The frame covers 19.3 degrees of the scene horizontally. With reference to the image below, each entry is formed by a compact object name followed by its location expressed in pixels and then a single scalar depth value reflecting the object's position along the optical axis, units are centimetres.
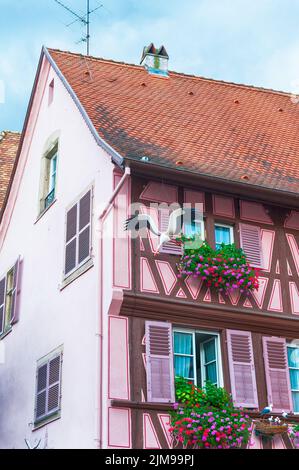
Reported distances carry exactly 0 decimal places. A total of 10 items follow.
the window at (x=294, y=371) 1335
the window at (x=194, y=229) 1376
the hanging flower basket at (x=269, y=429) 1245
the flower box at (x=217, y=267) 1310
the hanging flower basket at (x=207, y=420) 1185
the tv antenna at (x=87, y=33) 1921
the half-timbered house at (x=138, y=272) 1241
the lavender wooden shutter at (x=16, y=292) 1648
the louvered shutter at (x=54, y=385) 1371
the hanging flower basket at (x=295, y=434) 1268
